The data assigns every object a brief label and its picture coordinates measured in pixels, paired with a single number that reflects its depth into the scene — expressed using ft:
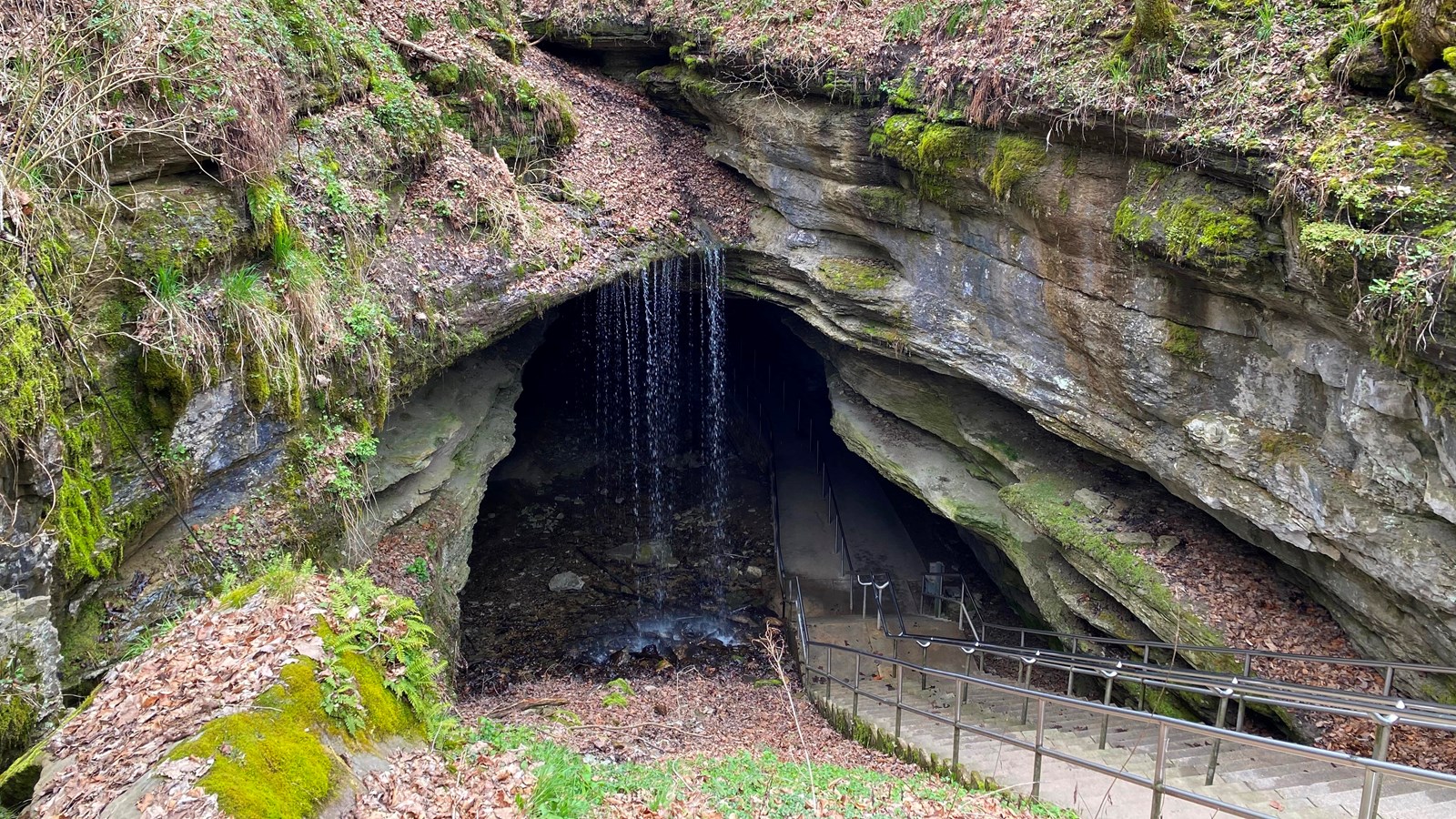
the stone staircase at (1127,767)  17.22
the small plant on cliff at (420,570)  32.45
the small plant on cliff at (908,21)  34.17
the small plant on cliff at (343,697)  14.82
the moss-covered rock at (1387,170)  19.53
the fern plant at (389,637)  16.56
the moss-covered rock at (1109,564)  28.22
